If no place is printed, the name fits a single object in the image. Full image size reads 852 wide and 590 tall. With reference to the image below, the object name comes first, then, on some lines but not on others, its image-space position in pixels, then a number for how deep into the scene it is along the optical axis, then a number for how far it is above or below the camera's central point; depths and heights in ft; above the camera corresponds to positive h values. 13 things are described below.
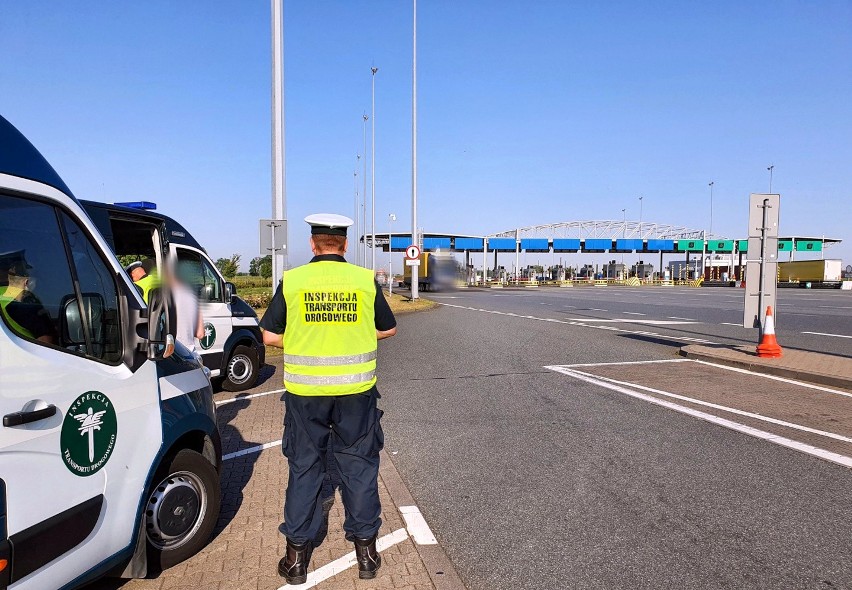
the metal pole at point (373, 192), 145.33 +15.58
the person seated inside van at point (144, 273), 19.61 -0.56
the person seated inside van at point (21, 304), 7.69 -0.61
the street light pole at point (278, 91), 41.88 +11.34
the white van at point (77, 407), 7.39 -2.07
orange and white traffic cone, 32.83 -4.56
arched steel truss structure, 318.24 +16.92
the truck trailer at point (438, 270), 178.19 -3.56
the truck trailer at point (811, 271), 185.16 -3.81
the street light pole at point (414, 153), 94.84 +16.17
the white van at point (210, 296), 20.58 -1.68
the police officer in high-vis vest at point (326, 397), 10.40 -2.38
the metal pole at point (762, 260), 34.68 -0.05
